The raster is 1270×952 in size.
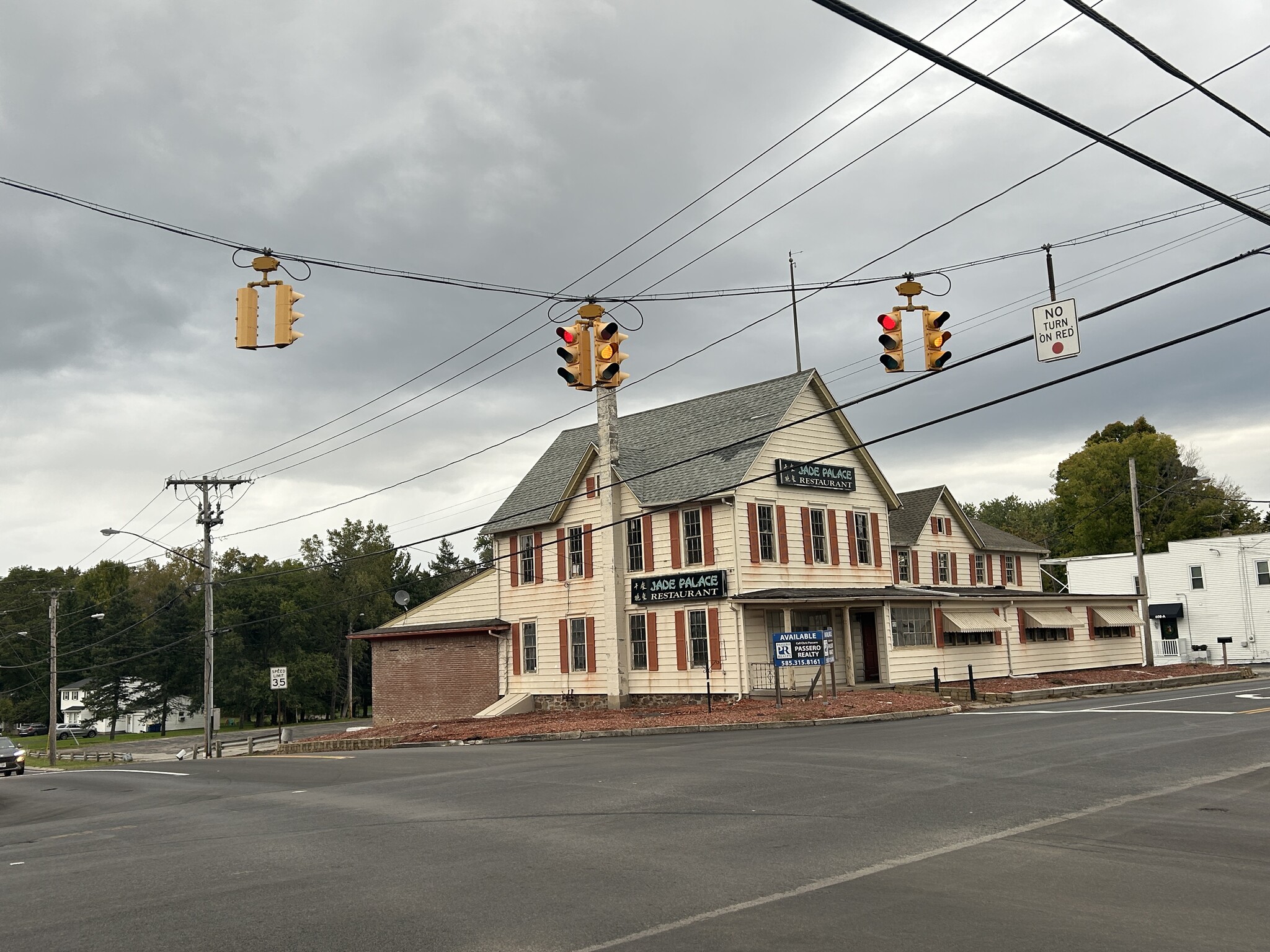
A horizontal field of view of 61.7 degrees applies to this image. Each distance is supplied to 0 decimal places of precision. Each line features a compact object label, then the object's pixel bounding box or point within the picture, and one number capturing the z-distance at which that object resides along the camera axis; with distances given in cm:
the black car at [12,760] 3859
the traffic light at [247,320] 1352
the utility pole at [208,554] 4184
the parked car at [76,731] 9881
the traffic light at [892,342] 1570
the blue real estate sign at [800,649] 2947
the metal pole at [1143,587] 4500
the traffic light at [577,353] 1623
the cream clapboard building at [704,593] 3478
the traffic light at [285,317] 1384
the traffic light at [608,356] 1634
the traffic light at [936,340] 1584
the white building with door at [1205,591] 5700
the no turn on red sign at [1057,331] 1488
